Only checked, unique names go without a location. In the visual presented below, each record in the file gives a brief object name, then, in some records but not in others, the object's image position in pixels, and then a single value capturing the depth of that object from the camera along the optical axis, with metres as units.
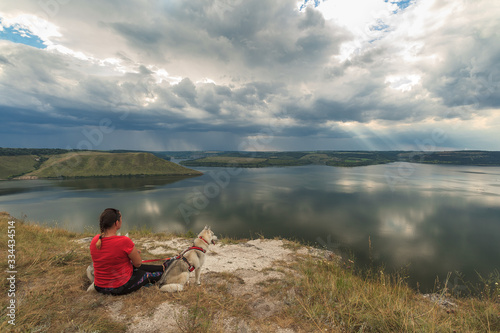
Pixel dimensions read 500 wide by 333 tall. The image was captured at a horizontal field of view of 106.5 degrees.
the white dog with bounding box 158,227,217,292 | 4.68
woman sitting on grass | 3.81
